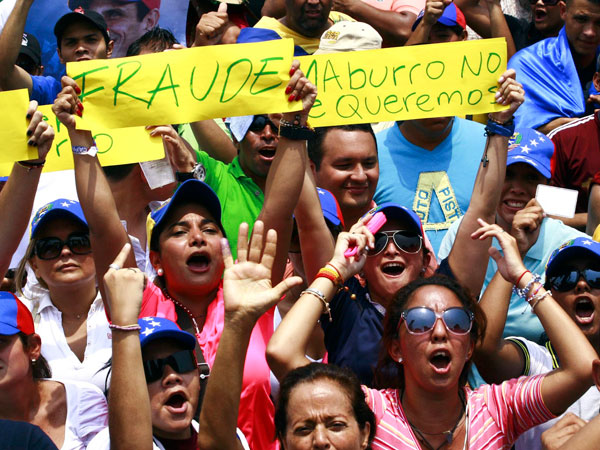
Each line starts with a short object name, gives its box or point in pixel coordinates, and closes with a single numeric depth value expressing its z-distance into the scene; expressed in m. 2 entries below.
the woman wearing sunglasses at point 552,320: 8.51
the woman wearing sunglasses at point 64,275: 9.31
